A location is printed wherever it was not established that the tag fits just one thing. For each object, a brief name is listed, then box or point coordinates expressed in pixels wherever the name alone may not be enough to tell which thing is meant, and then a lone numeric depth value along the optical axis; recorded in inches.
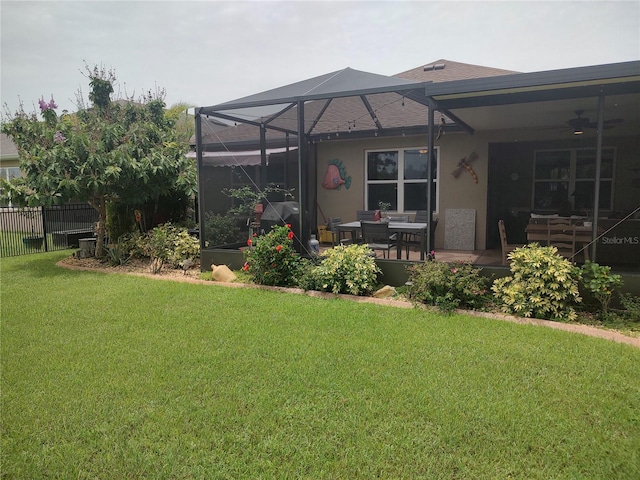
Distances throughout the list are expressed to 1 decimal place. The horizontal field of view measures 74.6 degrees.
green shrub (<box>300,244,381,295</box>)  246.7
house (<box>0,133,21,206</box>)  784.3
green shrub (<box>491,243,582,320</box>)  201.8
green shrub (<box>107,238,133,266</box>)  366.3
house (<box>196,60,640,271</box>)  285.0
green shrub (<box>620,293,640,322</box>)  197.0
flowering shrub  268.7
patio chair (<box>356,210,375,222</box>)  379.3
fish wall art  441.7
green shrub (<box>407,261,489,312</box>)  215.3
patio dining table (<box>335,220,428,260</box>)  285.4
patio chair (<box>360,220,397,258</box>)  282.0
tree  329.7
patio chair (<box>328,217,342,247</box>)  358.4
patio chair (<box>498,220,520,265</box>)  272.2
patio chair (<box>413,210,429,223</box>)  375.9
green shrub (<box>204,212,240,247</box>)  337.1
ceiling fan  317.3
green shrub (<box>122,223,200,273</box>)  345.4
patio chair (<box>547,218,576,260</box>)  263.1
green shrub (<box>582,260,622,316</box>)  200.2
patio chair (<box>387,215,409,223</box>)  350.6
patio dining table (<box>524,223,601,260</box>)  260.5
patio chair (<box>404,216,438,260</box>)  303.3
